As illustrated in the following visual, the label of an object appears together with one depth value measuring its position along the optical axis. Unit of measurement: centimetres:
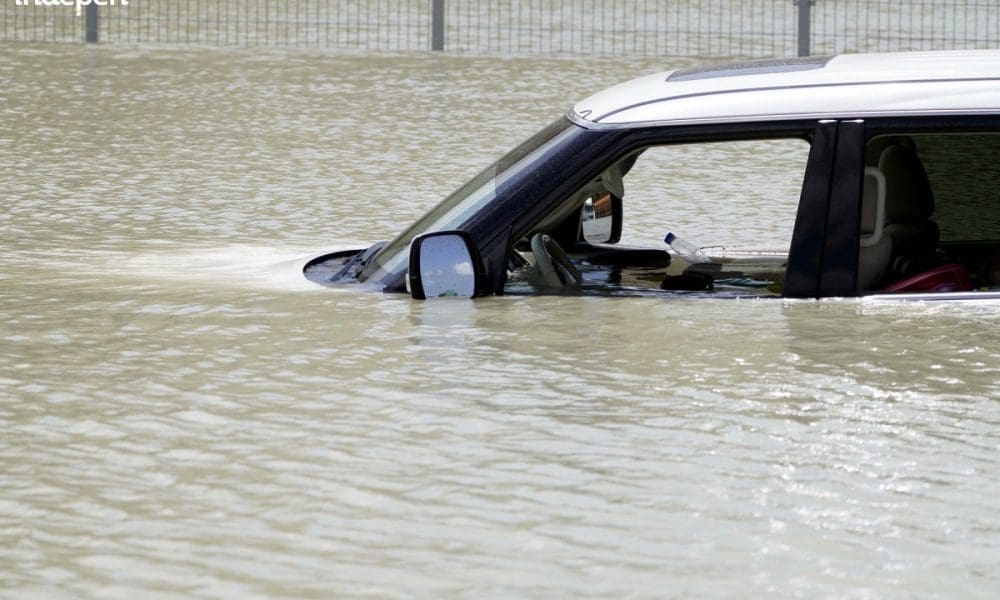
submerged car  1216
